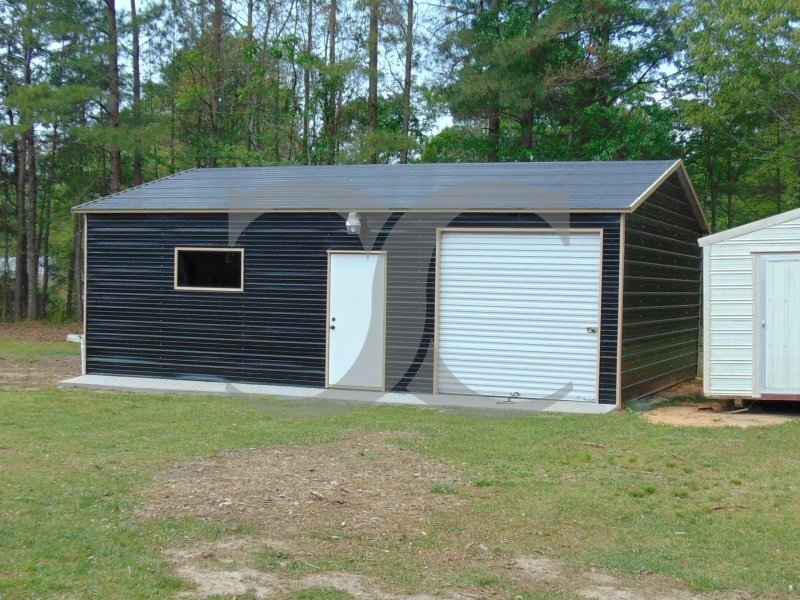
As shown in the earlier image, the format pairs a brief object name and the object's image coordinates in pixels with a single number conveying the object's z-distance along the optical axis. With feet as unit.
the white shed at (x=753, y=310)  33.50
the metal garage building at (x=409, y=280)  36.17
